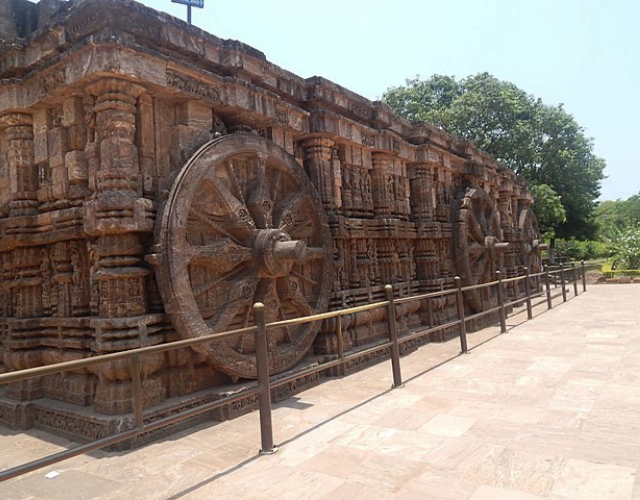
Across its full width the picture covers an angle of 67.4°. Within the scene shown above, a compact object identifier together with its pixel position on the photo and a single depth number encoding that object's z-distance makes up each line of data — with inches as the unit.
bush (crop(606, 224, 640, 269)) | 821.2
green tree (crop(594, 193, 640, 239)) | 2070.4
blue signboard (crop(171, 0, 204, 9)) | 256.7
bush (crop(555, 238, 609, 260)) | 1371.8
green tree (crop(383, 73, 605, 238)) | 820.0
